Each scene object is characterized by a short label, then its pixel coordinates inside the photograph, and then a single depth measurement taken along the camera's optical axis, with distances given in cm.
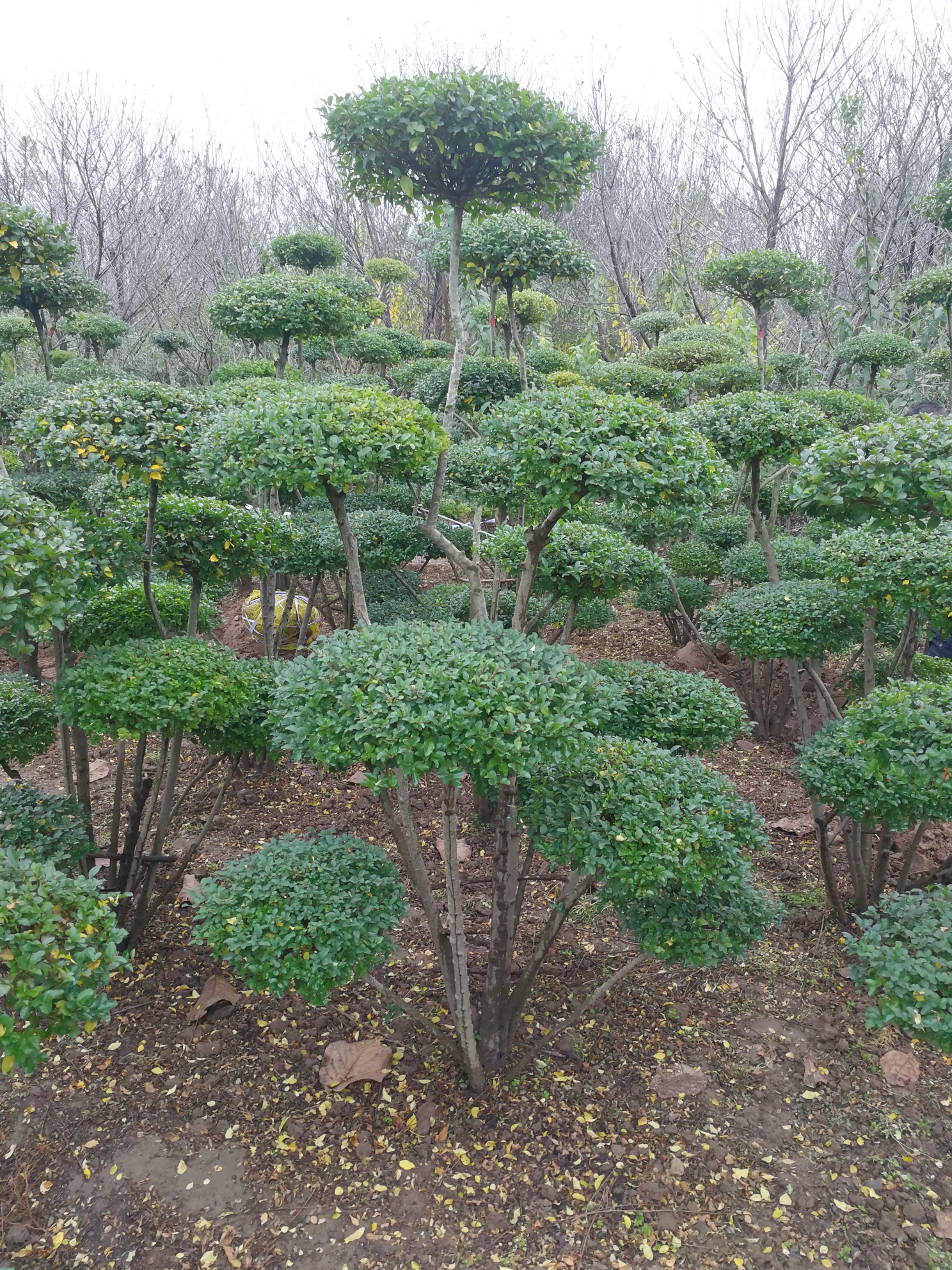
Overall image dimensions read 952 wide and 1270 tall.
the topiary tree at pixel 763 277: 599
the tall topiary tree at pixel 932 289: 606
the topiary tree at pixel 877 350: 707
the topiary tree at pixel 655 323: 988
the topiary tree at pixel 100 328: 884
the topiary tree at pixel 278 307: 521
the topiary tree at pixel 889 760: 266
